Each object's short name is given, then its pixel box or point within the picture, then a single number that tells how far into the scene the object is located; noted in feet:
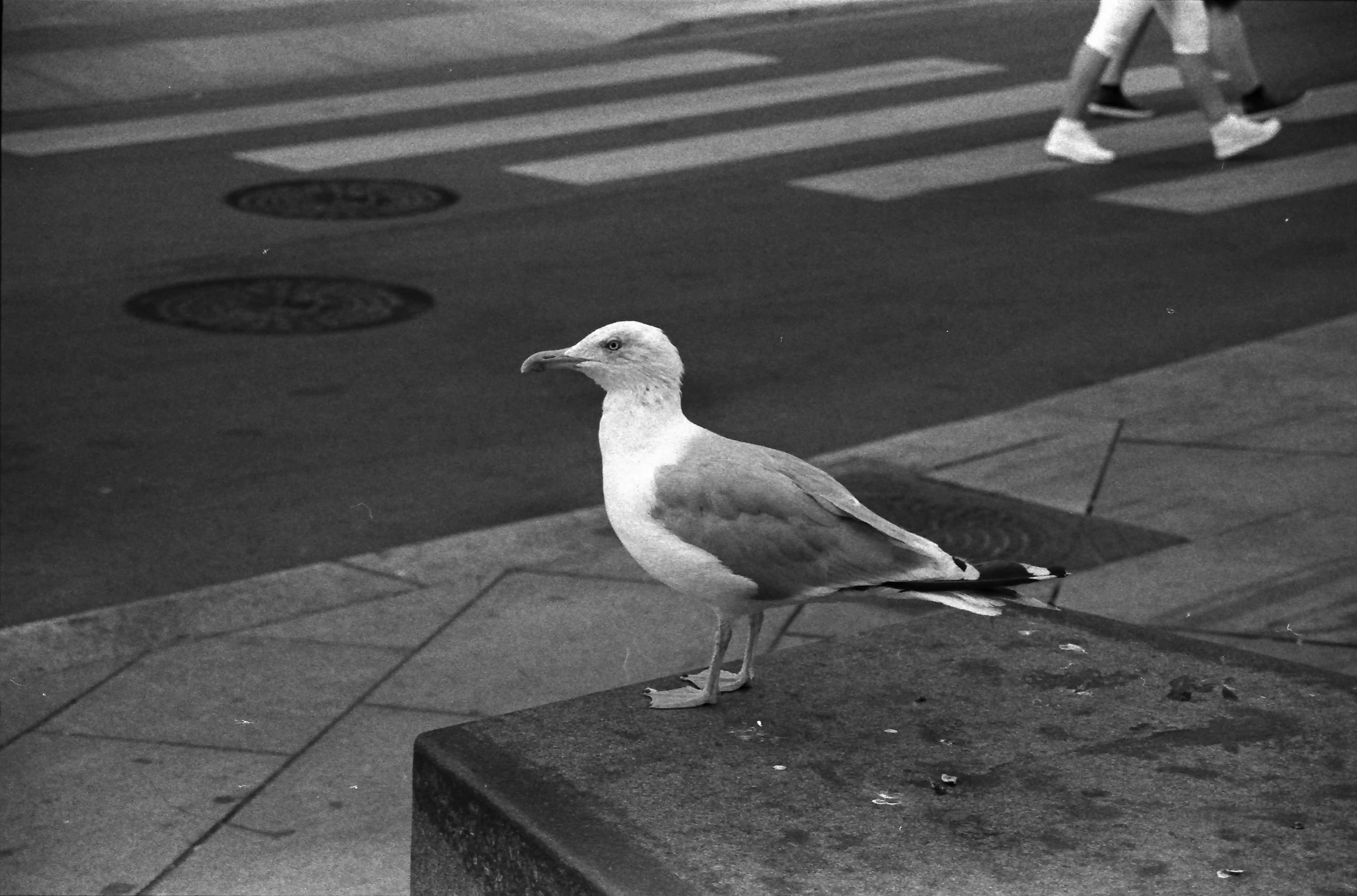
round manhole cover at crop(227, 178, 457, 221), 37.35
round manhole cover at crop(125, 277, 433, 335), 30.40
